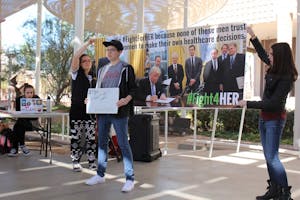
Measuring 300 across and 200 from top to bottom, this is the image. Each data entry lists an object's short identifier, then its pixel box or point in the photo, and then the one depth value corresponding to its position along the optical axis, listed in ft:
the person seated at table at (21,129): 26.01
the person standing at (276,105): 14.88
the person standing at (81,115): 21.12
